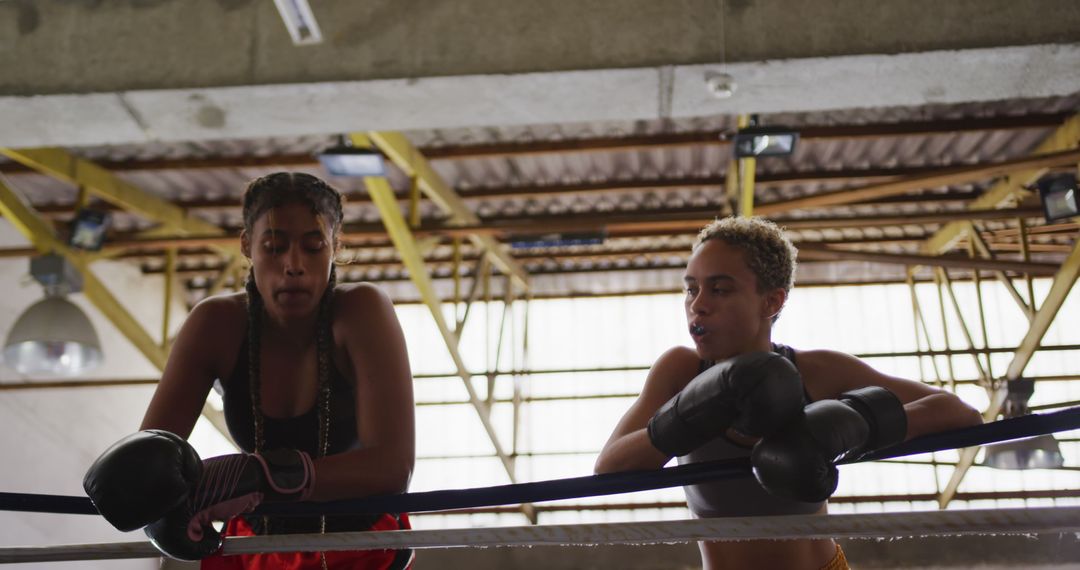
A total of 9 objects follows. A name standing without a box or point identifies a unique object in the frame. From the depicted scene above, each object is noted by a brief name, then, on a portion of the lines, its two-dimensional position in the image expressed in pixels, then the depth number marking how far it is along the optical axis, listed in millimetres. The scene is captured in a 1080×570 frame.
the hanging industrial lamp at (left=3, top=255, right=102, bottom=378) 5496
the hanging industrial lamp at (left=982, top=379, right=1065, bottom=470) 6270
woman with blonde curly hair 1400
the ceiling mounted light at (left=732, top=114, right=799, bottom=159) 5180
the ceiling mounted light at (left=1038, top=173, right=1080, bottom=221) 6055
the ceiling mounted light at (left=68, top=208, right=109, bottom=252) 6609
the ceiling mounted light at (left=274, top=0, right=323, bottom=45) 2938
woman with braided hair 1794
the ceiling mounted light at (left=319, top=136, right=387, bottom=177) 5402
